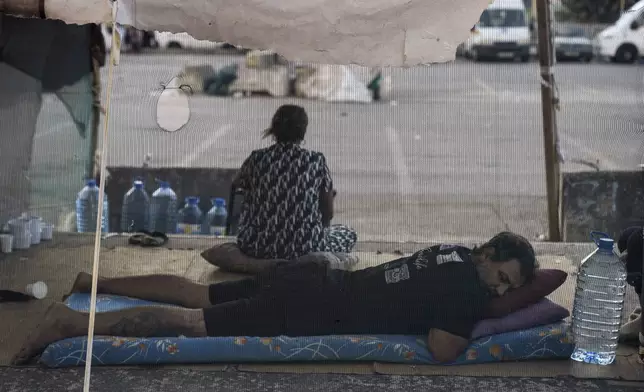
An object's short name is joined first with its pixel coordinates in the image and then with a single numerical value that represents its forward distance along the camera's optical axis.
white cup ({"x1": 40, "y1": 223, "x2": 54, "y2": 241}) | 5.27
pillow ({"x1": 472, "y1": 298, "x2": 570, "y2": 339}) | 3.89
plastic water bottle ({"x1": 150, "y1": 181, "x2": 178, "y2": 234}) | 5.82
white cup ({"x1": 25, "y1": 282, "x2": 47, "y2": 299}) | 4.55
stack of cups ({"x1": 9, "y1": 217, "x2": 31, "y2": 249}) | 5.10
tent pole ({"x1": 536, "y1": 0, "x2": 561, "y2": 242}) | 5.86
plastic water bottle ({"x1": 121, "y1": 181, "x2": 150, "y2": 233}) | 5.73
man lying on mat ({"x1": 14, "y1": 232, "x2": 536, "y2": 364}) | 3.83
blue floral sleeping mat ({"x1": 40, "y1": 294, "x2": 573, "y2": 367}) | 3.75
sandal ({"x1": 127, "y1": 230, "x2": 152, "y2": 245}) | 5.51
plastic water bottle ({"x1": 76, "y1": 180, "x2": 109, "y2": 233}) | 5.54
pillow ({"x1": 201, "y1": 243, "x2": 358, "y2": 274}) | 4.68
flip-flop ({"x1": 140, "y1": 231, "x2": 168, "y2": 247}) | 5.52
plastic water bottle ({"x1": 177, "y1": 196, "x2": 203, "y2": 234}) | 5.99
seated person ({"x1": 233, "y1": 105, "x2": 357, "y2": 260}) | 4.70
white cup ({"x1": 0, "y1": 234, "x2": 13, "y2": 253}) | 5.04
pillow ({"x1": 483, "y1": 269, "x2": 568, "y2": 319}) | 3.95
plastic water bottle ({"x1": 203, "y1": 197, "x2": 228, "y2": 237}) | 5.91
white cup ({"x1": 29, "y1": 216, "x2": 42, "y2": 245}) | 5.21
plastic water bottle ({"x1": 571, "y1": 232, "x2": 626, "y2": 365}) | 3.96
